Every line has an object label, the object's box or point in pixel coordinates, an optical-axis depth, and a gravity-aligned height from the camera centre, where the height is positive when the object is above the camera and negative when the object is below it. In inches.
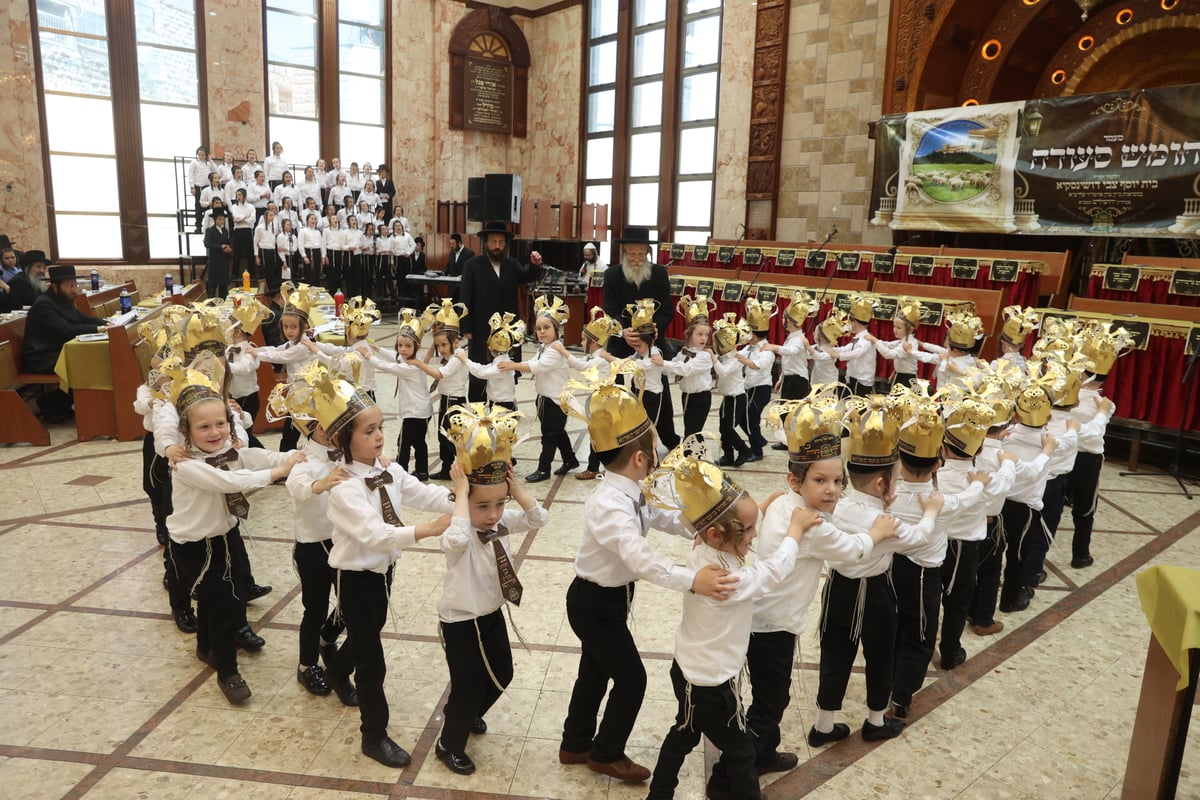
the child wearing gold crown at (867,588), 113.0 -46.2
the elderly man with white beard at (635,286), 266.7 -10.8
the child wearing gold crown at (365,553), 113.2 -42.3
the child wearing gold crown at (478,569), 102.9 -41.7
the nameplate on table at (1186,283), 309.7 -4.0
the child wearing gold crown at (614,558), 104.3 -39.3
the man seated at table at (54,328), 302.0 -35.1
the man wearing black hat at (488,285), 275.7 -12.3
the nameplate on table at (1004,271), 365.4 -2.2
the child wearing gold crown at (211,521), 128.8 -44.8
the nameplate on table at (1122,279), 332.8 -3.4
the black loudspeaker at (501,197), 613.6 +38.4
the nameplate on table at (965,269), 380.5 -1.9
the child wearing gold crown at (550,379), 232.2 -37.7
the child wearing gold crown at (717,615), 92.8 -41.8
